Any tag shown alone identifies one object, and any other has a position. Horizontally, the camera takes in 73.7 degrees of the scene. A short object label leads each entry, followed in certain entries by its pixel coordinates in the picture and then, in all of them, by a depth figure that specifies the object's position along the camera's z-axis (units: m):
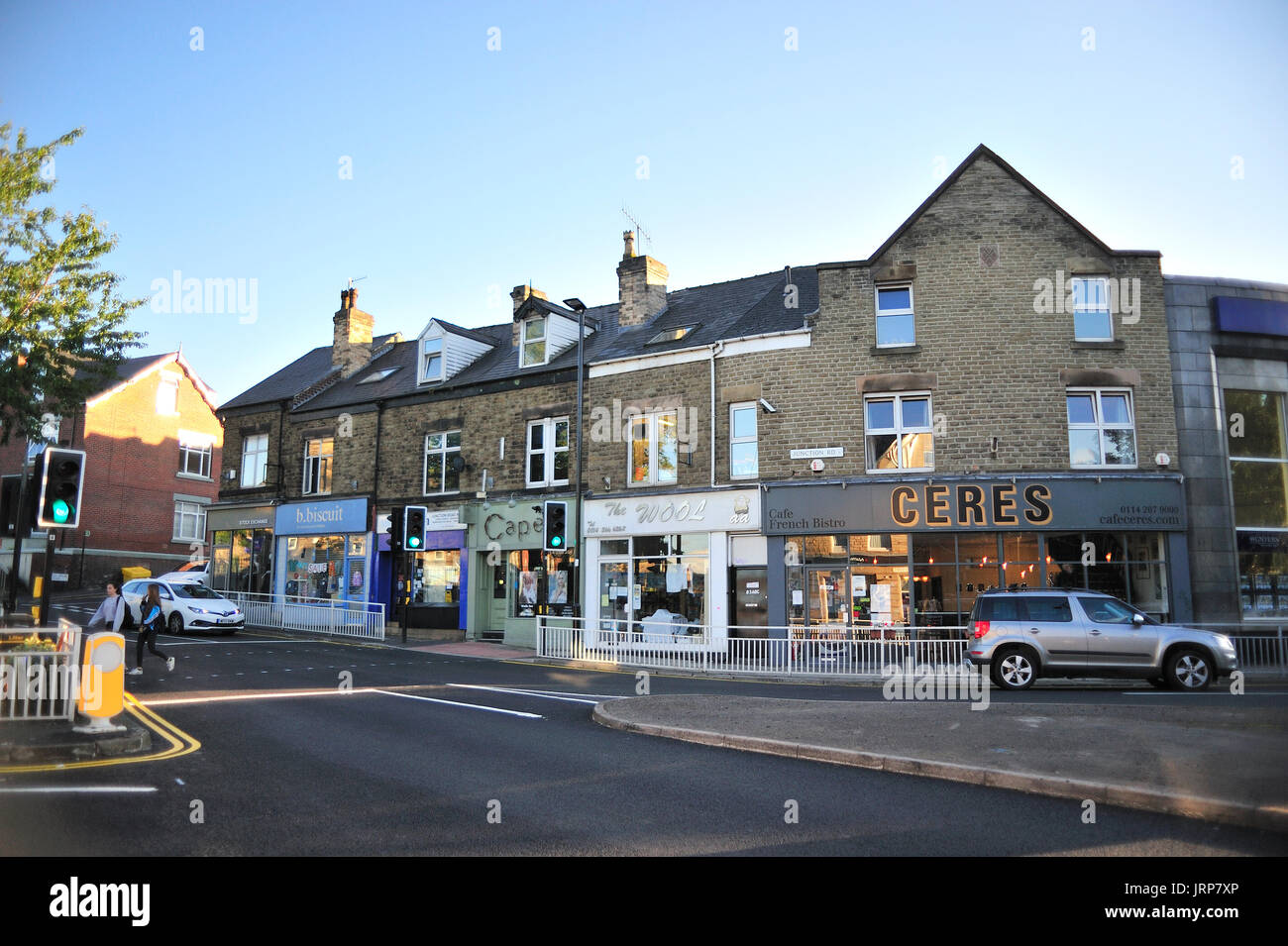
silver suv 14.10
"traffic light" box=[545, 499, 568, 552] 20.53
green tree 16.36
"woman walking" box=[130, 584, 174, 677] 16.16
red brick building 38.72
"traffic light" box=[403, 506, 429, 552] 23.67
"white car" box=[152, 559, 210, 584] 29.86
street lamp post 23.78
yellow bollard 9.30
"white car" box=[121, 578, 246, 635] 25.09
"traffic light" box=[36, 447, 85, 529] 10.13
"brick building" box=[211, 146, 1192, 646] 19.72
